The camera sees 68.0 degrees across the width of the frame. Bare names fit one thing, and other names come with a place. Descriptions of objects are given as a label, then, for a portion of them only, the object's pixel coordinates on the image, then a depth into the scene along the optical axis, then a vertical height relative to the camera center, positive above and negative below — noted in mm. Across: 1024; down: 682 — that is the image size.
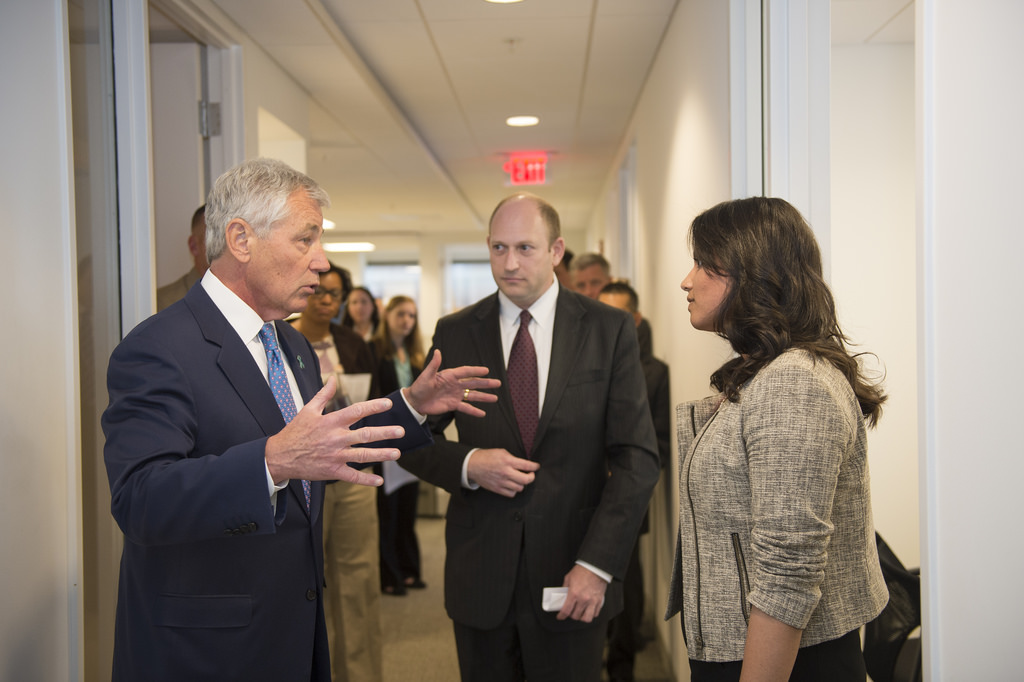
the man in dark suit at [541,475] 2082 -429
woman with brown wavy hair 1236 -266
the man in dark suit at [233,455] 1300 -226
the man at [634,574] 3562 -1276
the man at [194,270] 2686 +202
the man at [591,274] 4734 +301
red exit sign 6734 +1374
